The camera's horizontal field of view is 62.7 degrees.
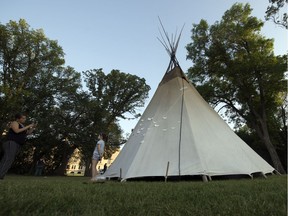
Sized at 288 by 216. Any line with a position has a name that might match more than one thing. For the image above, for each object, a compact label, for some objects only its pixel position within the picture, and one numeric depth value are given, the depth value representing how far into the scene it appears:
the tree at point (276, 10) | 10.13
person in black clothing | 4.95
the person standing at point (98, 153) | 6.90
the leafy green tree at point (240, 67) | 15.97
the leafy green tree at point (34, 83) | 19.47
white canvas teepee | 6.31
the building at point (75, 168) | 69.74
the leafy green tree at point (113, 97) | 25.33
